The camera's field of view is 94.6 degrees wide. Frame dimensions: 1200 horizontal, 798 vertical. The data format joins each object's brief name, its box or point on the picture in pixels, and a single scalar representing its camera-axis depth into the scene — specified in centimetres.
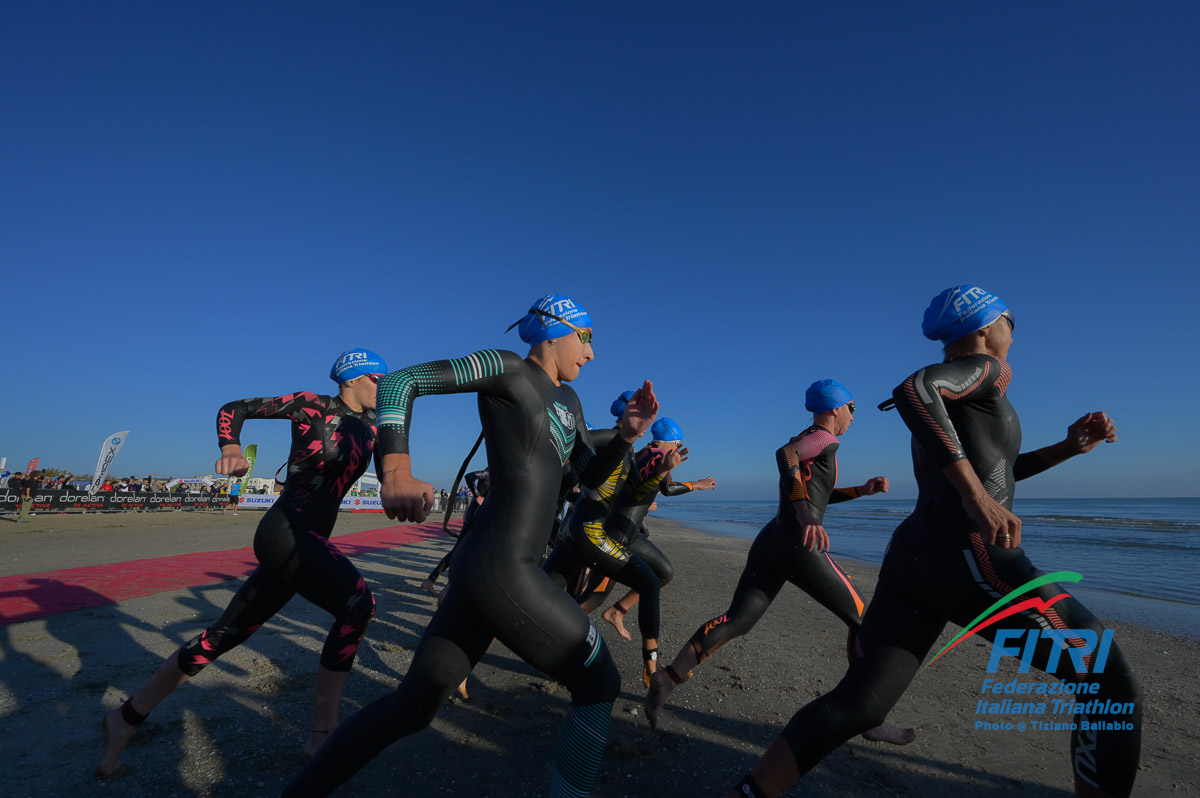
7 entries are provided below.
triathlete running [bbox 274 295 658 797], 181
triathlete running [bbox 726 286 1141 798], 189
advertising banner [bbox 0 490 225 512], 2167
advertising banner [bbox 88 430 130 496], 2291
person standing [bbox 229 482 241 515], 2962
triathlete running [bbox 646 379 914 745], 349
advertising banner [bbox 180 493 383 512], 3172
